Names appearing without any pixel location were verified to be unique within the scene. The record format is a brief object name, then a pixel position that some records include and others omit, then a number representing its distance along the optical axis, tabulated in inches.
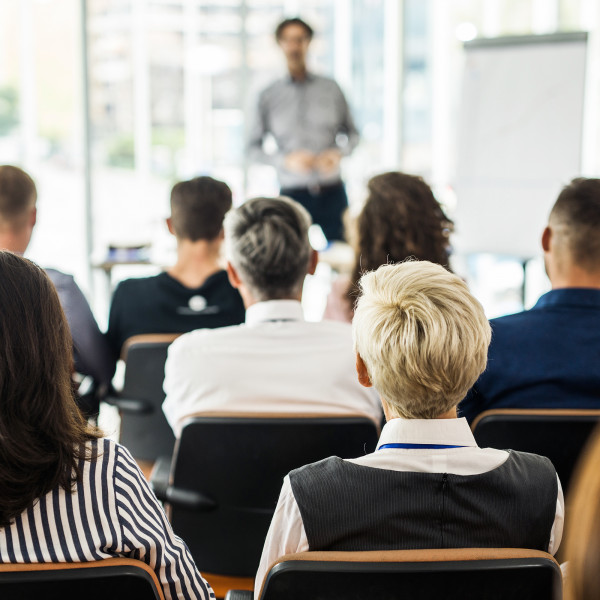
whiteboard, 185.8
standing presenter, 211.3
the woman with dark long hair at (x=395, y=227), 105.3
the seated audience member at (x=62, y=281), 107.3
